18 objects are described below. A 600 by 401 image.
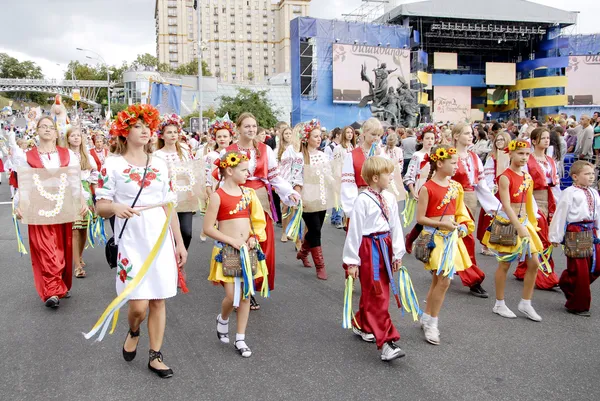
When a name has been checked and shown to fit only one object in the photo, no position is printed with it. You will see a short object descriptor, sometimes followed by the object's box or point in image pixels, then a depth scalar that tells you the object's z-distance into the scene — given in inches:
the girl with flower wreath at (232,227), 165.9
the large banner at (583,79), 1918.1
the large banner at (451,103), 1989.4
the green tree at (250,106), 1907.0
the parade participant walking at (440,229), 177.8
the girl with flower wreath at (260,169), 213.8
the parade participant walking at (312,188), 278.0
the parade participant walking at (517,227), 200.4
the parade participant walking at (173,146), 249.1
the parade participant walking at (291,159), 299.5
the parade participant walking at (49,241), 221.5
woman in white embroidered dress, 146.2
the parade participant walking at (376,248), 162.6
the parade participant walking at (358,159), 229.3
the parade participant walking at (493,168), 267.1
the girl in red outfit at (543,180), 235.5
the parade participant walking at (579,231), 204.8
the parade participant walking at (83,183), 270.7
